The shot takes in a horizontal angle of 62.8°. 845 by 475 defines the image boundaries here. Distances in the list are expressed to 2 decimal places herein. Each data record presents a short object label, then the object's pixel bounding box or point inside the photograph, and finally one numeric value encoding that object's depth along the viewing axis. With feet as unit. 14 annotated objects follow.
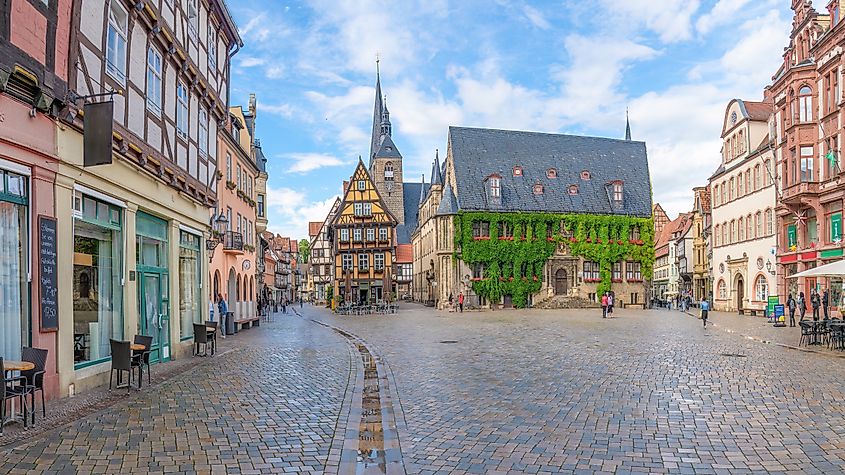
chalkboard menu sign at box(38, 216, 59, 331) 32.58
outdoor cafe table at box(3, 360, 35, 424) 27.51
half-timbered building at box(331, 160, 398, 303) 216.33
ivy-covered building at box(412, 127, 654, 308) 194.59
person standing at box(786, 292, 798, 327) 96.04
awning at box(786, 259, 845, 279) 64.18
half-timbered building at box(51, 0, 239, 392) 35.76
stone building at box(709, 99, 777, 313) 139.44
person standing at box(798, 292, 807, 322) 102.13
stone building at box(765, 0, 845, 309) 105.19
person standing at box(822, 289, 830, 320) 104.76
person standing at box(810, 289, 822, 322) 99.35
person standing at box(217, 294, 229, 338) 85.81
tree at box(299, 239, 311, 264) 464.07
